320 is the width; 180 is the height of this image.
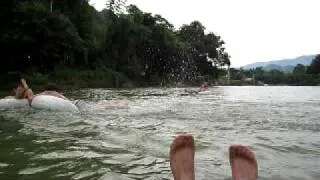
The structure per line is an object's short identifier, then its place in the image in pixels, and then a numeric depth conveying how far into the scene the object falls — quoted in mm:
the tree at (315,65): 52188
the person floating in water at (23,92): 8191
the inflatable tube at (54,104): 7486
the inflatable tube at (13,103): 8014
